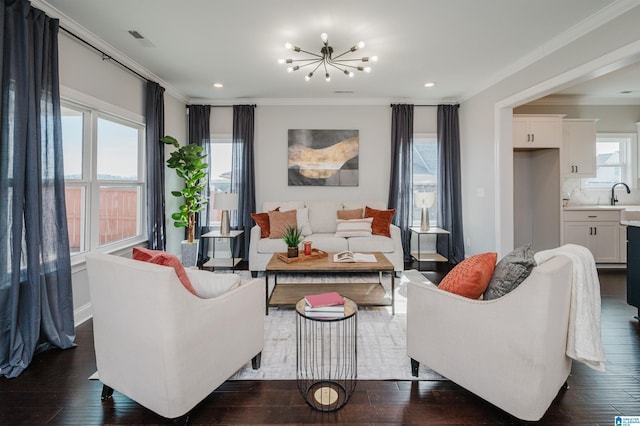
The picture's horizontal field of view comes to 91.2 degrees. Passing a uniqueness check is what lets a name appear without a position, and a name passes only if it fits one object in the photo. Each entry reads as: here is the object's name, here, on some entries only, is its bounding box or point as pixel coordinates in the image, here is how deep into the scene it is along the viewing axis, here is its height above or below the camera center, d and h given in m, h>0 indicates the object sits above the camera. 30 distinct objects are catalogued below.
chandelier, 3.32 +1.76
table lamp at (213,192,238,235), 4.48 +0.12
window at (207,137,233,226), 5.43 +0.74
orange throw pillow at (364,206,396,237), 4.58 -0.20
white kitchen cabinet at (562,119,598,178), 4.92 +0.93
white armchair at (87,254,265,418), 1.47 -0.64
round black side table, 1.83 -1.09
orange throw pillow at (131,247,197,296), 1.72 -0.28
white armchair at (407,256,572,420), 1.45 -0.68
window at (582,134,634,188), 5.22 +0.76
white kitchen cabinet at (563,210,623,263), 4.65 -0.35
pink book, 1.87 -0.56
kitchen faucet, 5.15 +0.21
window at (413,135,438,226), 5.52 +0.71
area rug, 2.09 -1.08
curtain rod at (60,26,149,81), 2.82 +1.63
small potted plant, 3.34 -0.37
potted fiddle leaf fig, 4.38 +0.30
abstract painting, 5.43 +0.90
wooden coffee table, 3.03 -0.87
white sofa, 4.32 -0.51
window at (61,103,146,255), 3.04 +0.35
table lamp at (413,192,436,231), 4.94 +0.11
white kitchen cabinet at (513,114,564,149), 4.67 +1.14
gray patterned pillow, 1.64 -0.35
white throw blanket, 1.60 -0.56
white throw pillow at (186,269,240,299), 1.87 -0.45
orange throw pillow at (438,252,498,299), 1.78 -0.40
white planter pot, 4.46 -0.62
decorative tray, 3.27 -0.52
